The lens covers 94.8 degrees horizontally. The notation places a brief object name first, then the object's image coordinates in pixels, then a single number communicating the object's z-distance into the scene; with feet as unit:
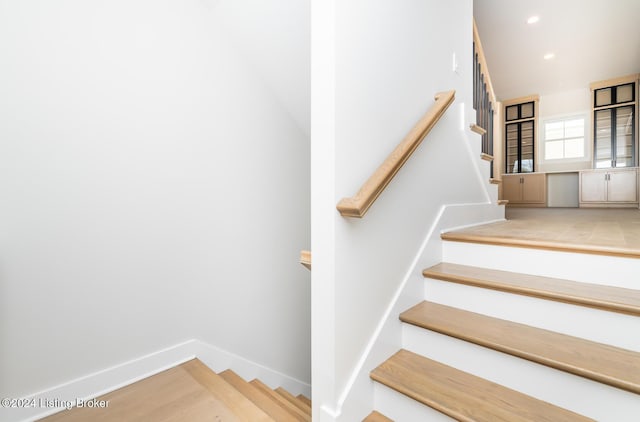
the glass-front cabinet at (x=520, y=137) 22.03
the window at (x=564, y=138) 20.42
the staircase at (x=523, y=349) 3.09
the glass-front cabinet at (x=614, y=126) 18.26
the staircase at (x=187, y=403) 4.16
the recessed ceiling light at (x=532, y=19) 12.58
